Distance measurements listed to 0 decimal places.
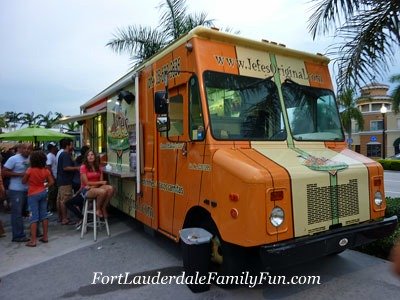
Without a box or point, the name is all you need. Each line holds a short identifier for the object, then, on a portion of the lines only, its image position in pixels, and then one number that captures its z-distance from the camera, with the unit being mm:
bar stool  6860
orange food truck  3797
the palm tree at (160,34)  11289
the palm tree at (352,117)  39219
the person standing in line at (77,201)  7871
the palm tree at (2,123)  49875
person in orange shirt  6445
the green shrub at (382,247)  5293
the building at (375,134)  56156
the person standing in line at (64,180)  8320
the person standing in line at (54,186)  9777
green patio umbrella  10942
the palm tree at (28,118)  72562
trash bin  4000
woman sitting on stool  6945
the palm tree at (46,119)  68875
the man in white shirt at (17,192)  6770
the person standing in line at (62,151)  8469
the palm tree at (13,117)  74125
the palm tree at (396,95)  28438
